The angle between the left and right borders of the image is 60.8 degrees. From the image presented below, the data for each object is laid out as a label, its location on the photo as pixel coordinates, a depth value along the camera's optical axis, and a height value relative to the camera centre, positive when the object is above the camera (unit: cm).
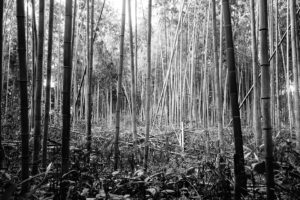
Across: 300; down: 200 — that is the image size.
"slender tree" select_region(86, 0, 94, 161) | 329 +28
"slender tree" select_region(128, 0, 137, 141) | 342 +41
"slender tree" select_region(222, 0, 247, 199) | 161 -4
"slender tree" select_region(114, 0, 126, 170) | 277 +32
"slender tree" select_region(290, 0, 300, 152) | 304 +55
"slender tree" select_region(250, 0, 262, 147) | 321 +34
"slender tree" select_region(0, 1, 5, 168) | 163 +56
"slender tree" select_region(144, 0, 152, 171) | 302 +57
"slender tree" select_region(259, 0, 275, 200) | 141 +9
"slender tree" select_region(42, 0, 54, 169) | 226 +24
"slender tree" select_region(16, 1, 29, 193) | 158 +14
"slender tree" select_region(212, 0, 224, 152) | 335 +19
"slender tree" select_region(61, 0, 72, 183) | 169 +17
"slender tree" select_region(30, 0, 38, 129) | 263 +74
